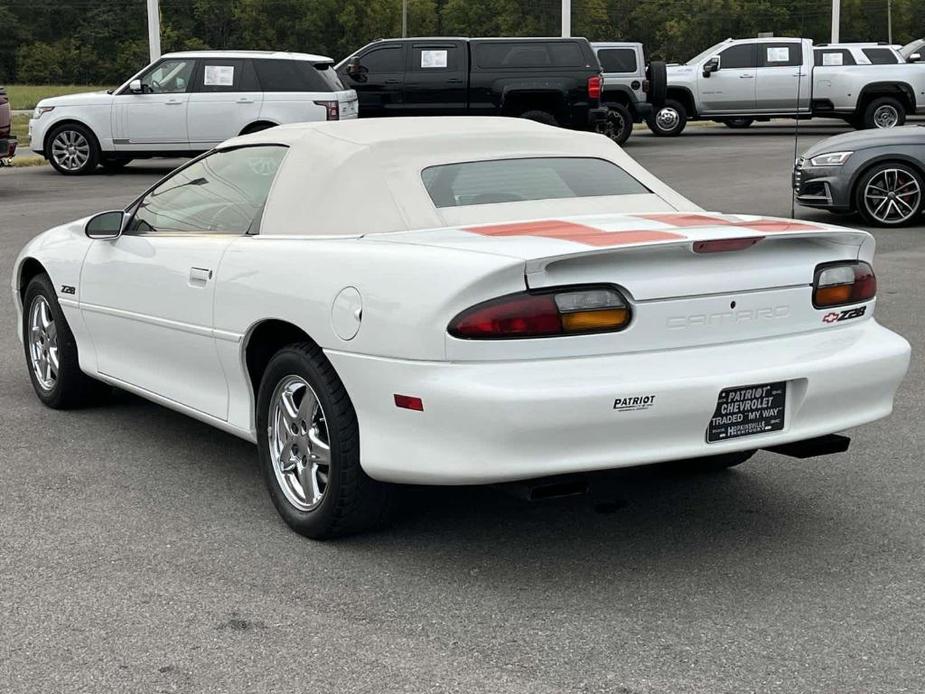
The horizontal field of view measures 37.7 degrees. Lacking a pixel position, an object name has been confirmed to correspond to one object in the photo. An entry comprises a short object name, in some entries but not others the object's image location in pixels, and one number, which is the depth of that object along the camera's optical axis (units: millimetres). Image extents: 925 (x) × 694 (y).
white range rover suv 19875
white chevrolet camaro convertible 4020
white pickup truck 28719
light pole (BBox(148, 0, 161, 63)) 29281
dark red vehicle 17281
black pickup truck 23438
